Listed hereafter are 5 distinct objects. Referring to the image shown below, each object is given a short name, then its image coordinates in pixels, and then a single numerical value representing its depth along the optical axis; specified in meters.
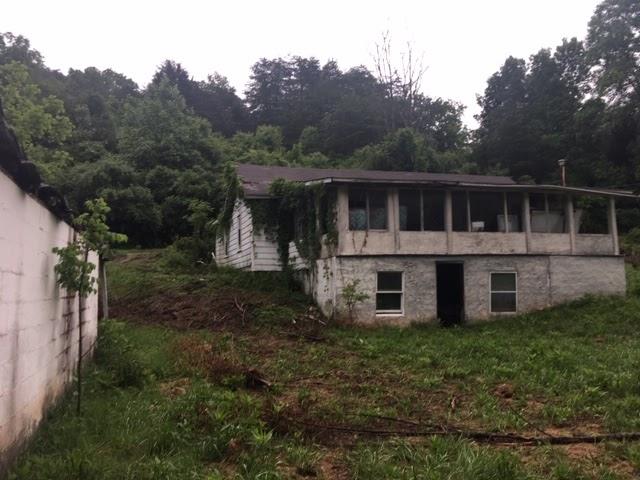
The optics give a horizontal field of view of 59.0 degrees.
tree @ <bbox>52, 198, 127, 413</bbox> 6.07
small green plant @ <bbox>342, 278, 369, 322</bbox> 16.09
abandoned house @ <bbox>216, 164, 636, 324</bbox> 16.77
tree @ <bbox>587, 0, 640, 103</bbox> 36.34
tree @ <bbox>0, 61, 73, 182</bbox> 23.27
